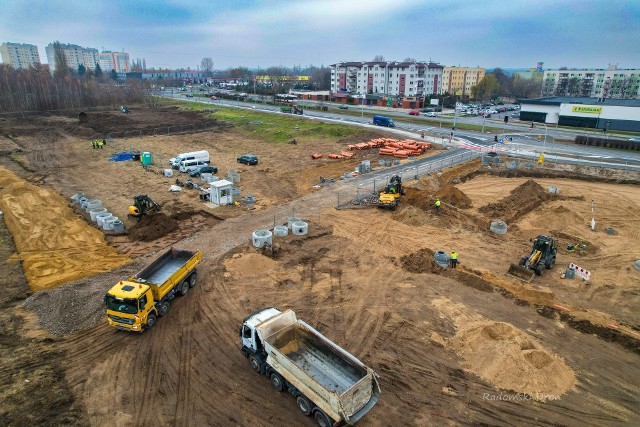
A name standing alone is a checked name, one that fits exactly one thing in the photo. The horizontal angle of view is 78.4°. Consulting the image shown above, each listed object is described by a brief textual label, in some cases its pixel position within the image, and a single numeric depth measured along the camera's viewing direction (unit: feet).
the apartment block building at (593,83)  416.46
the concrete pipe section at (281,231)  84.69
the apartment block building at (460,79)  435.53
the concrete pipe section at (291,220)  87.73
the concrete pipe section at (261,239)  78.33
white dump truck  37.96
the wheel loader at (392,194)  99.30
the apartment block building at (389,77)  381.19
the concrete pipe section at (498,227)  89.20
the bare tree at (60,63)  408.05
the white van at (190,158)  141.49
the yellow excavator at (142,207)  95.20
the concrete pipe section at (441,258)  73.92
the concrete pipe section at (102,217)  90.22
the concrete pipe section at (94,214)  93.61
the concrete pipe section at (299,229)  85.05
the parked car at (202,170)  132.46
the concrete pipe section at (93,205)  98.27
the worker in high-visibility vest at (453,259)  72.08
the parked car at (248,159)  150.82
